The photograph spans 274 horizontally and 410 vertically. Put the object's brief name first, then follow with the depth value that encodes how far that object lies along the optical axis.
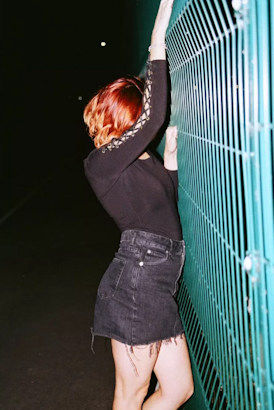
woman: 1.57
